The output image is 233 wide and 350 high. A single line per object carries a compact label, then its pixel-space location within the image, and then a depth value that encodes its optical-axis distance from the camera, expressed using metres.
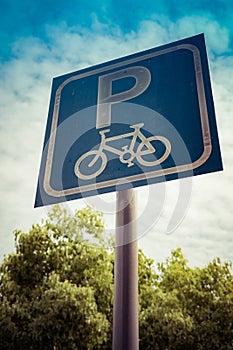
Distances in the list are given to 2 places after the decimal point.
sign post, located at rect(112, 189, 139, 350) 2.29
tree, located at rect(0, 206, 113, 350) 8.86
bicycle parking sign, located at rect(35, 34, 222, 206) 2.87
